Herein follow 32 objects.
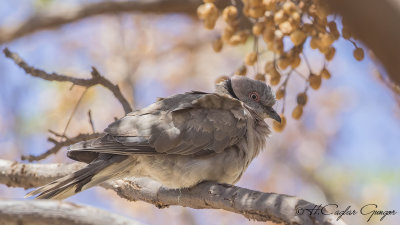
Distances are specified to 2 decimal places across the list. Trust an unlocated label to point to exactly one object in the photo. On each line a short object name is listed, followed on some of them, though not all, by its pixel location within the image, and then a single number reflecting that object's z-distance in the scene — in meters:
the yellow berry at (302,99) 8.16
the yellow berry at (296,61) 7.75
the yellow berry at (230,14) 8.06
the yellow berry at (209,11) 8.06
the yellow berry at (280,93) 8.21
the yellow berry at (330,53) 7.71
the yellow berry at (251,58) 8.14
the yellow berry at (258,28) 7.76
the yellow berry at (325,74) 7.96
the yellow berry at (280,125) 8.52
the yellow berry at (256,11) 7.51
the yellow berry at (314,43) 7.54
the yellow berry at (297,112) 8.09
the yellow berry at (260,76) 8.34
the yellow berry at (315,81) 7.89
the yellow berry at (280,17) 7.37
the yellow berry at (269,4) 7.37
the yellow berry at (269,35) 7.67
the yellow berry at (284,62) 7.69
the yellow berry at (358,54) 7.43
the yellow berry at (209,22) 8.14
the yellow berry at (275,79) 8.03
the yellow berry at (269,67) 8.12
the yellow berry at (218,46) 8.64
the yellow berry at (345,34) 6.97
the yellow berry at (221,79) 8.94
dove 7.30
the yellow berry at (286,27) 7.30
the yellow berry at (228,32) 8.11
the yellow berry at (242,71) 8.57
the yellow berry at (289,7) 7.32
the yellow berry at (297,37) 7.31
